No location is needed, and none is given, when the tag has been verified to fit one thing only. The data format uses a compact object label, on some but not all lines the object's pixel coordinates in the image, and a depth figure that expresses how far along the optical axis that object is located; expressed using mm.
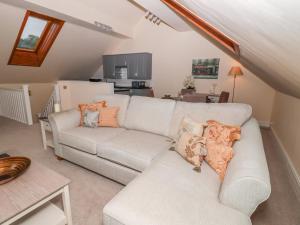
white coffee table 1050
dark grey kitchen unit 4809
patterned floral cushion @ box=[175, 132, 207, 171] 1485
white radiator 4048
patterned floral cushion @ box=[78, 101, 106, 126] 2572
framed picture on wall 4320
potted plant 4421
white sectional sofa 993
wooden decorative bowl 1278
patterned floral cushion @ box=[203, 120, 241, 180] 1373
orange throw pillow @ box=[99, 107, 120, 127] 2463
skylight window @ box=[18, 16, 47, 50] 3309
